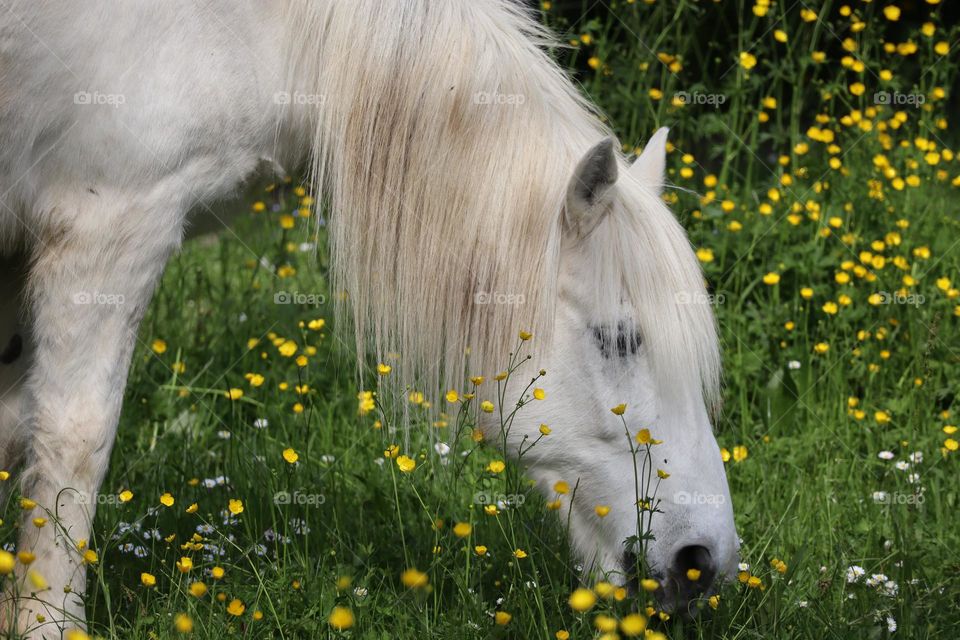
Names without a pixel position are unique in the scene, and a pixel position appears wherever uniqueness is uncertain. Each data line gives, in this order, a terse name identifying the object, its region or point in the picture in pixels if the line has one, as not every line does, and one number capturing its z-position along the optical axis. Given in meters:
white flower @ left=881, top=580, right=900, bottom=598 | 5.35
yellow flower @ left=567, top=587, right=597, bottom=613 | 3.33
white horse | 4.47
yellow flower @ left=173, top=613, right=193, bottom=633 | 3.71
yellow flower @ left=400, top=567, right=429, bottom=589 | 3.90
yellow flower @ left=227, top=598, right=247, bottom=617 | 4.35
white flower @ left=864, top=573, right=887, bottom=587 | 5.46
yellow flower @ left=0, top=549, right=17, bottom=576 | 3.40
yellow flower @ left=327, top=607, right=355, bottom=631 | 3.61
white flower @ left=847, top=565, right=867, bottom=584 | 5.48
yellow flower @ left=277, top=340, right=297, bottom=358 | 6.00
